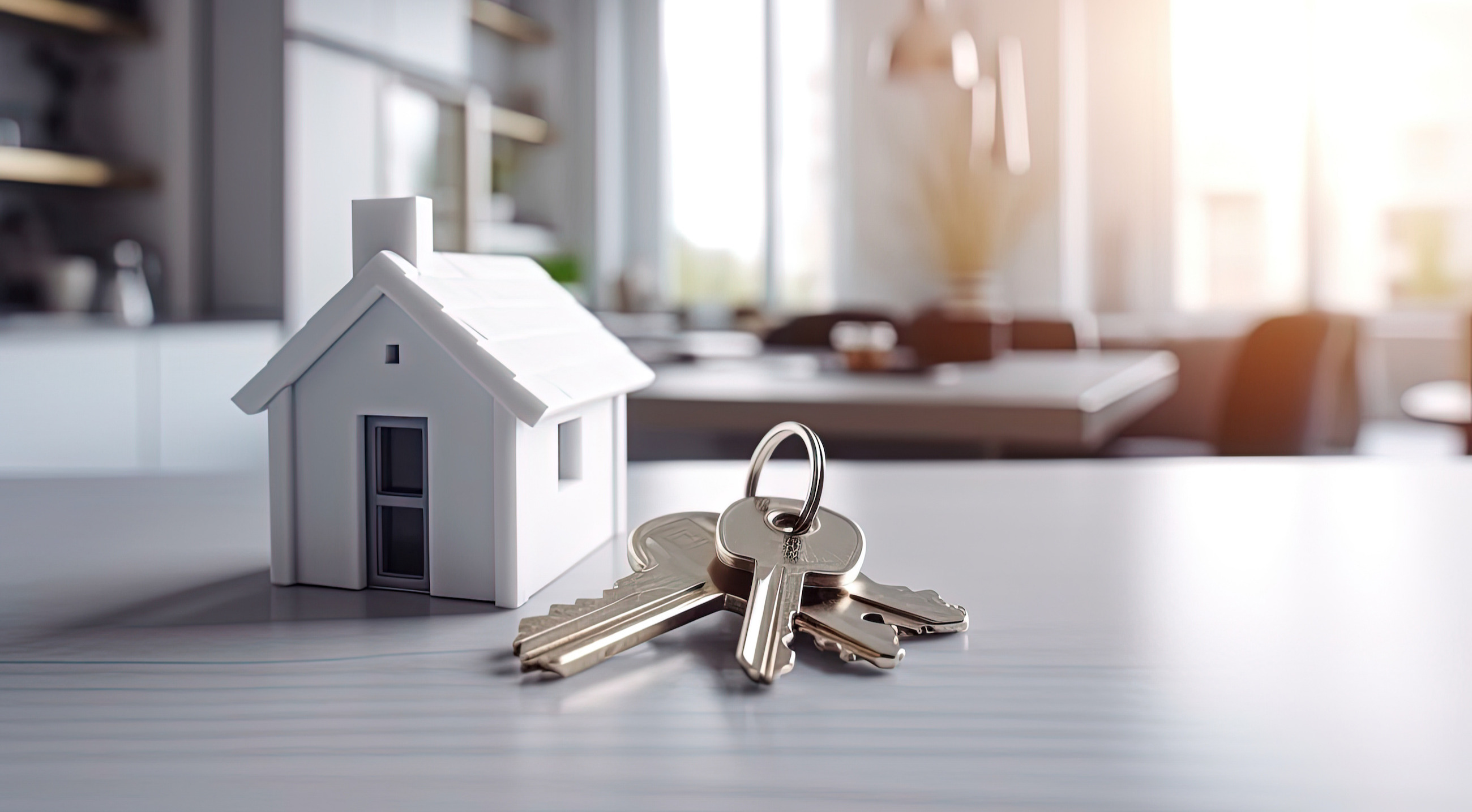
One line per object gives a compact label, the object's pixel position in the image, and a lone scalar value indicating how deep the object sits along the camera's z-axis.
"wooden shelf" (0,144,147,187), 2.99
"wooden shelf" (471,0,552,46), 5.39
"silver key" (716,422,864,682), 0.38
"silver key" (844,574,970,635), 0.43
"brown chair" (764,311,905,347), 4.13
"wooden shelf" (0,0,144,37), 3.06
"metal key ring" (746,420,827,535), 0.43
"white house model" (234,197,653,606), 0.45
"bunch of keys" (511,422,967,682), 0.39
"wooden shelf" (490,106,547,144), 5.57
